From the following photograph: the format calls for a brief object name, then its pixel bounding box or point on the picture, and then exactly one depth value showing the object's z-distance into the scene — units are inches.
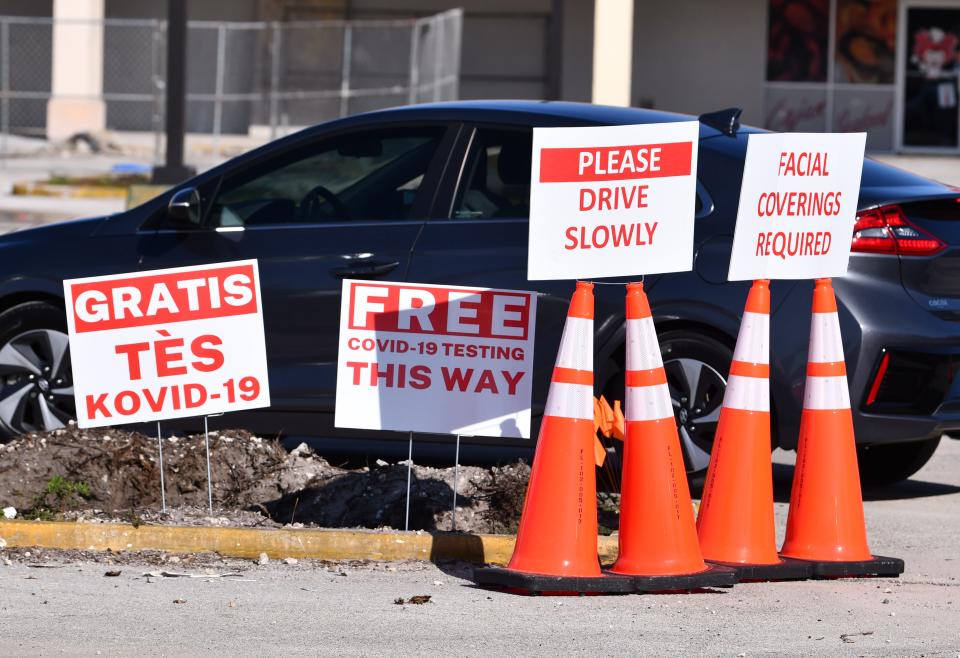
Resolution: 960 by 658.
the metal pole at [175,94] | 1504.4
